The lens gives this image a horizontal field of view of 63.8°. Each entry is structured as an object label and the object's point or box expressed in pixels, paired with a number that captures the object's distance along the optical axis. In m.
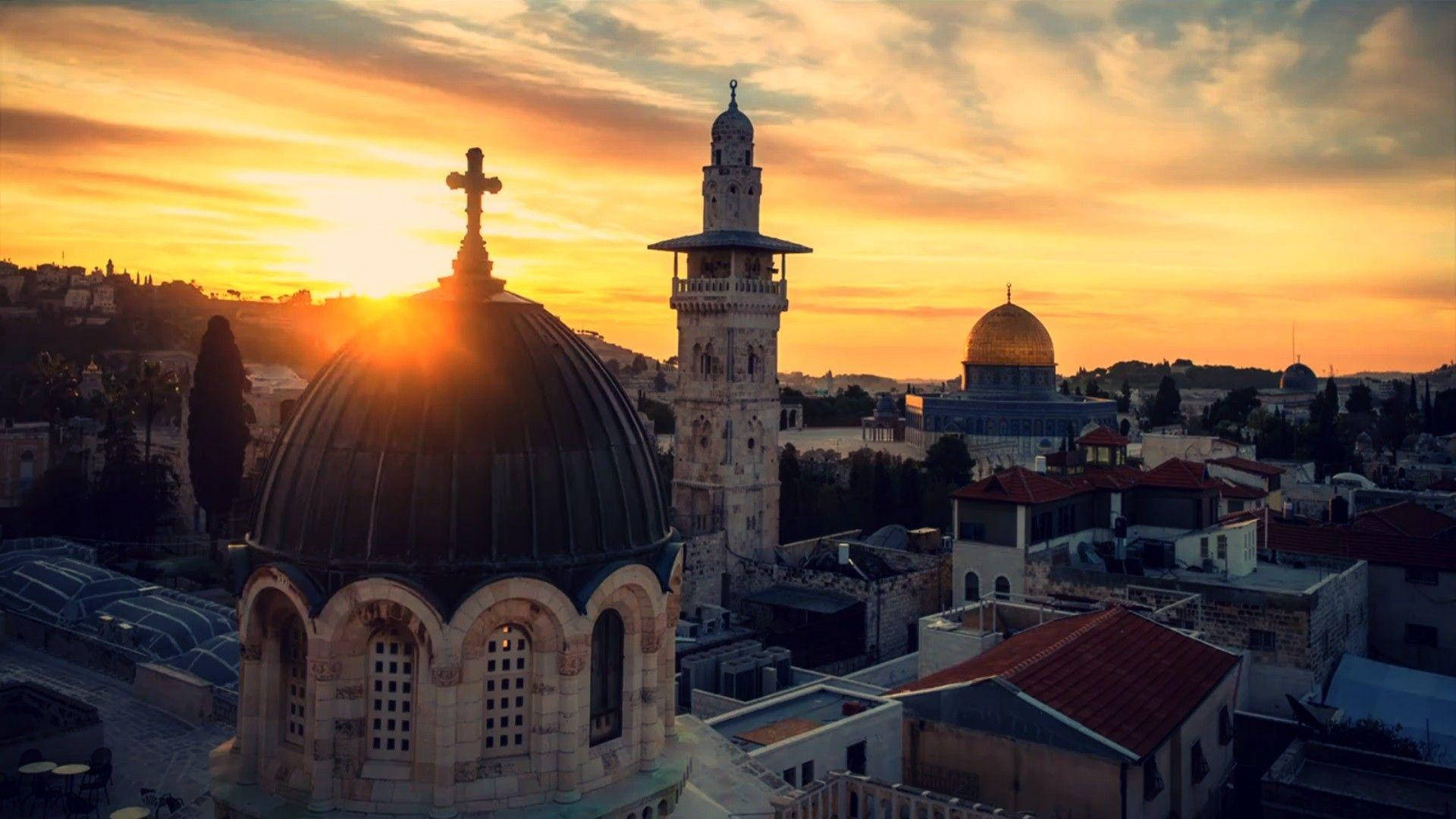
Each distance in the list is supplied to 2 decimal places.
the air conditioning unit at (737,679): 26.20
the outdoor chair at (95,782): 20.08
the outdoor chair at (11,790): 19.55
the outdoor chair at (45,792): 19.69
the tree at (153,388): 48.00
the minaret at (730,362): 43.19
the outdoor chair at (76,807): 19.39
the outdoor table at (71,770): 19.00
